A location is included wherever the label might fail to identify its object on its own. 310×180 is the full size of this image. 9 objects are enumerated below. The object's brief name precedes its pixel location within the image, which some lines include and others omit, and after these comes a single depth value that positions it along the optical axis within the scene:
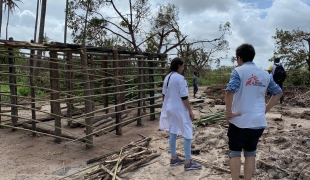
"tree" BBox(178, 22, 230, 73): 16.07
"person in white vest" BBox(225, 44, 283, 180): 2.60
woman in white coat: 3.36
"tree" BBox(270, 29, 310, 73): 11.71
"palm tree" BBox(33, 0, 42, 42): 18.84
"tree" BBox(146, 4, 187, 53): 13.62
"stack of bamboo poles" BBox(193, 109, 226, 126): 5.86
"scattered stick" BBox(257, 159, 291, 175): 3.32
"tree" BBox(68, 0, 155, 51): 12.18
